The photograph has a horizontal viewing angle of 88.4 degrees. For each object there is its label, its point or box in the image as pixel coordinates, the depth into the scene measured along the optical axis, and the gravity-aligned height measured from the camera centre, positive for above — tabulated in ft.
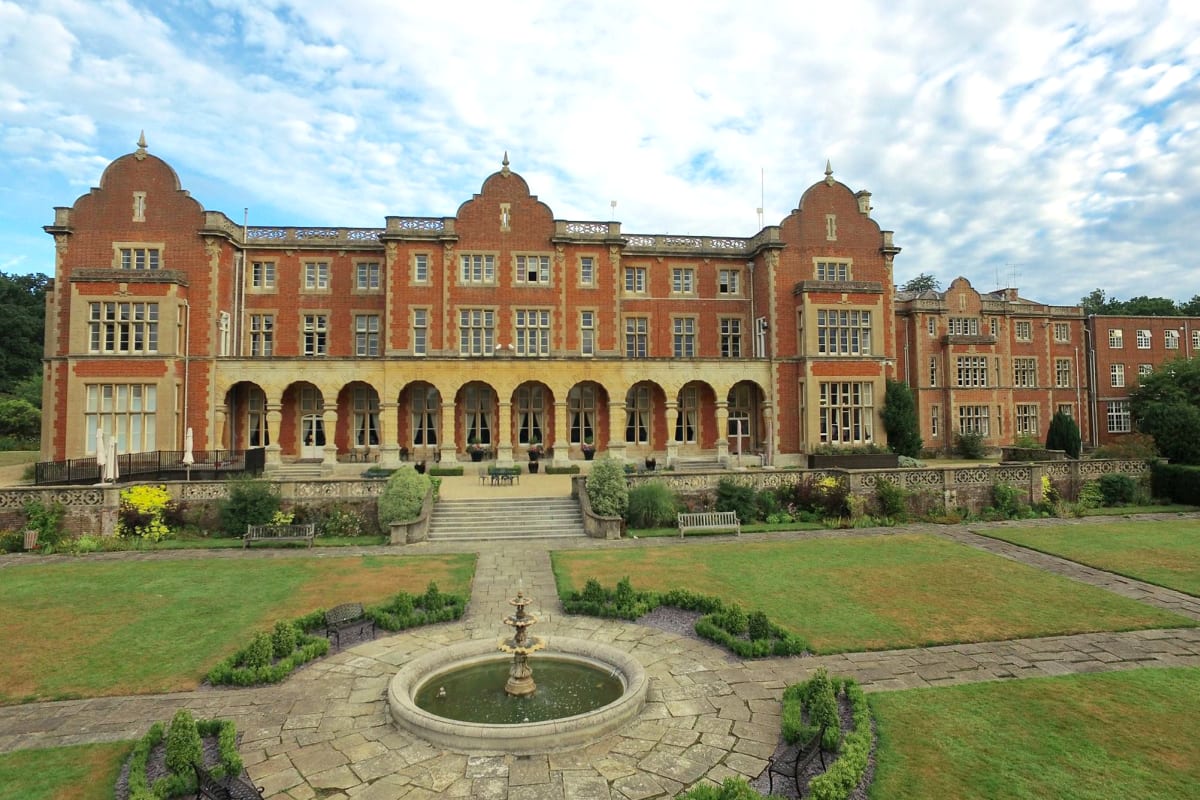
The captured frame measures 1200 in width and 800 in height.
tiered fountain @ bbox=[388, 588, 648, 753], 23.80 -12.14
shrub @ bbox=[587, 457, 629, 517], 68.54 -7.22
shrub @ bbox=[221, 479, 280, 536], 65.26 -8.41
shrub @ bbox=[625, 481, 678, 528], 70.54 -9.48
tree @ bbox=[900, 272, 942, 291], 312.09 +70.86
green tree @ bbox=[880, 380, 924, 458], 113.60 +0.47
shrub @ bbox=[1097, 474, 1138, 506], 82.58 -9.56
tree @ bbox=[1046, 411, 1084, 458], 125.59 -3.24
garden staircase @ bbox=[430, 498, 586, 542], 66.80 -10.54
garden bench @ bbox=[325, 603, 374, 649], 36.88 -11.52
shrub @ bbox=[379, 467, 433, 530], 65.62 -7.66
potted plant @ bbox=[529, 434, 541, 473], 101.09 -4.19
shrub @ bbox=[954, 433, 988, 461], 133.18 -5.69
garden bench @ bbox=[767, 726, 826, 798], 20.68 -11.90
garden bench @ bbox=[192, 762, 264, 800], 18.86 -11.21
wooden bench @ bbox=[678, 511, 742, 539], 66.95 -10.71
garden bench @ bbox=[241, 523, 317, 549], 62.03 -10.61
